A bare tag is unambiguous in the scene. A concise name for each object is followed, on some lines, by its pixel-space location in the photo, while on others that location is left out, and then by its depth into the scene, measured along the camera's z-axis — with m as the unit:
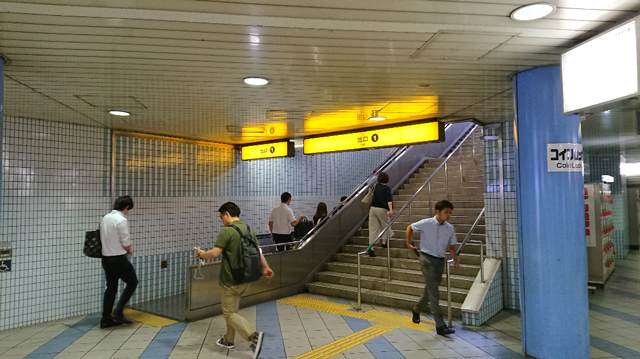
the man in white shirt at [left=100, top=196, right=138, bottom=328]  5.85
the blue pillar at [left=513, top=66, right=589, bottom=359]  4.16
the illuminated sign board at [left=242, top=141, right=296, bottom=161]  8.46
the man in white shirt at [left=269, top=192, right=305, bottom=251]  8.65
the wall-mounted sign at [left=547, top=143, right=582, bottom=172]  4.21
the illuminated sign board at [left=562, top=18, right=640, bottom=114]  2.84
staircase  6.93
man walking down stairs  5.38
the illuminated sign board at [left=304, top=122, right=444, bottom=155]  6.67
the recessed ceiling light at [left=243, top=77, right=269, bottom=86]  4.56
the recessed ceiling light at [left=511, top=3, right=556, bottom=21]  2.90
